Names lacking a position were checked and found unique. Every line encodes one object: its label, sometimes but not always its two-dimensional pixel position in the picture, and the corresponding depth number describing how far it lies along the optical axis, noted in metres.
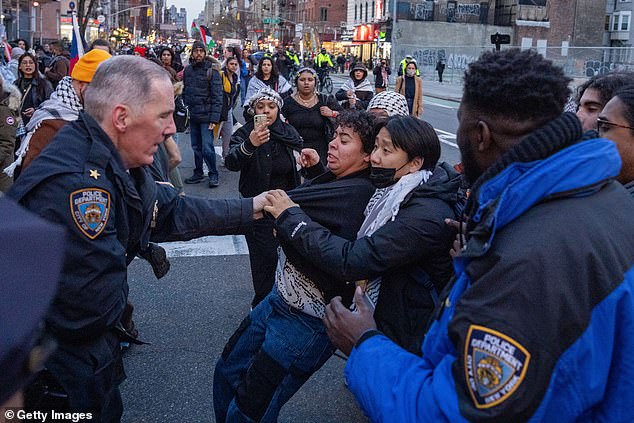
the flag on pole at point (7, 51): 20.03
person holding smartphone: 5.02
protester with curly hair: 3.05
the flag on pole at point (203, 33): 21.23
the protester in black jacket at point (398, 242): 2.71
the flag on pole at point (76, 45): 7.92
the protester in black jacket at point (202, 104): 10.78
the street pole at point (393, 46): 48.42
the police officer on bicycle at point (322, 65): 35.62
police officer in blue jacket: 1.46
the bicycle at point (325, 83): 33.75
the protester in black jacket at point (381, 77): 22.96
